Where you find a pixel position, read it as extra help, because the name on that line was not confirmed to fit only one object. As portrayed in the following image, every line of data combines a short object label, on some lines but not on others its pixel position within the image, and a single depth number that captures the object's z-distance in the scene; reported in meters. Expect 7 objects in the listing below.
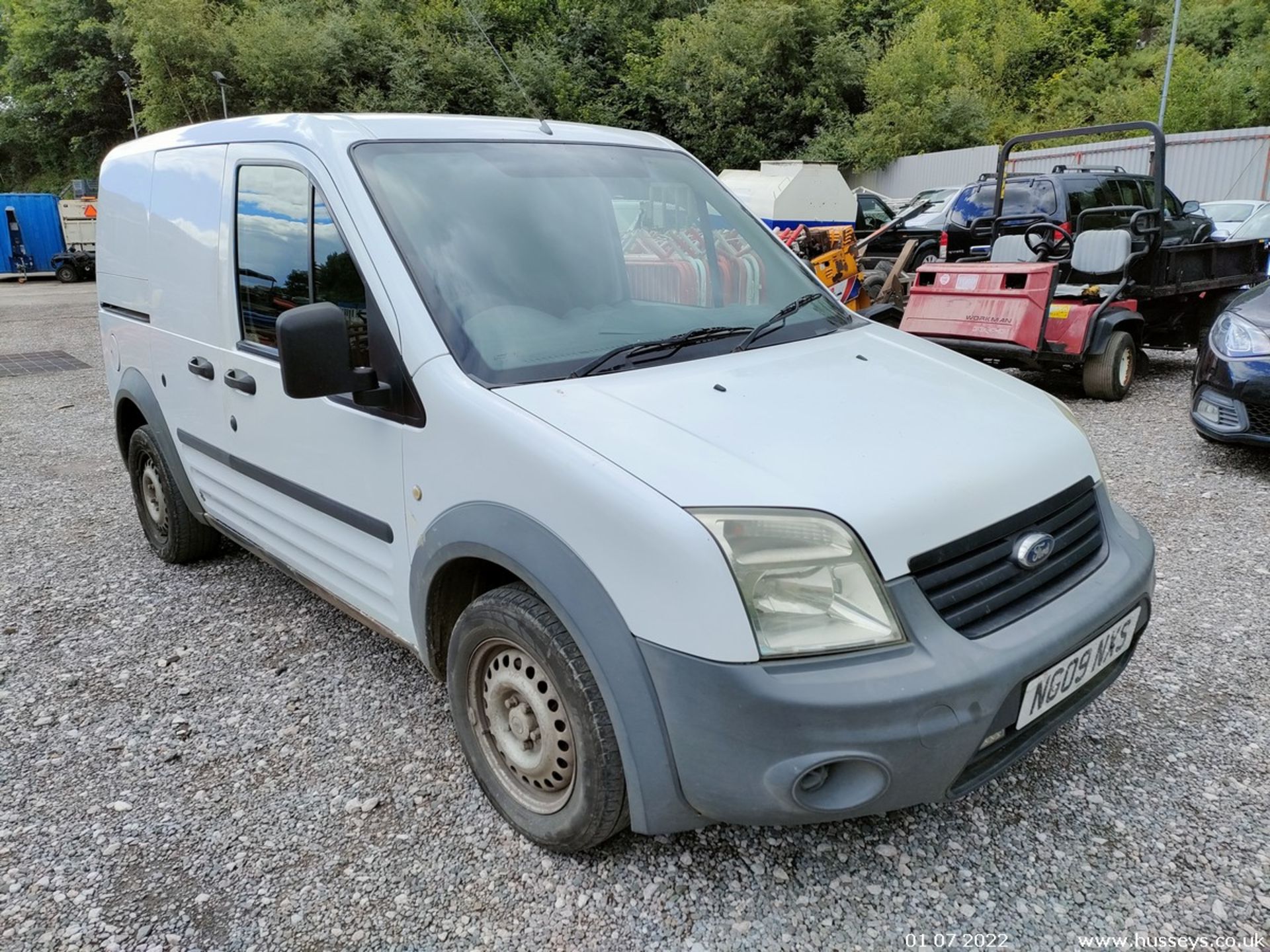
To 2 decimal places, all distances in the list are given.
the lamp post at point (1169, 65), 21.53
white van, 1.88
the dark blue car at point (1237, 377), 5.16
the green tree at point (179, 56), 31.98
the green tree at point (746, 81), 29.84
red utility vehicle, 7.09
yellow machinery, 9.40
